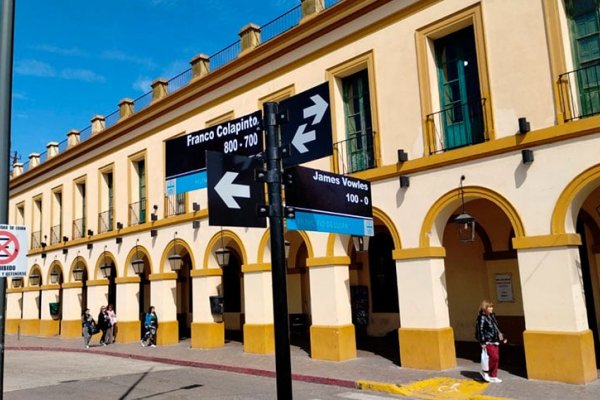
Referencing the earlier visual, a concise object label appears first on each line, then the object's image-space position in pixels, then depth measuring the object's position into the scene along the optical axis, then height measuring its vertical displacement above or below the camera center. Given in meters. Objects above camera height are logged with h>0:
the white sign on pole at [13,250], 5.99 +0.55
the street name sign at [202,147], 5.58 +1.42
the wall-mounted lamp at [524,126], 10.91 +2.77
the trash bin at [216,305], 17.95 -0.40
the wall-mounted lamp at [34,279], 29.67 +1.13
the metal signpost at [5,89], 6.07 +2.29
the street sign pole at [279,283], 4.48 +0.04
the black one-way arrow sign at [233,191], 4.73 +0.82
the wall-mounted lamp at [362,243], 13.35 +0.93
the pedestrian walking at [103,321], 21.50 -0.86
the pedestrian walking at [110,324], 21.66 -0.99
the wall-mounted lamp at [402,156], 12.91 +2.76
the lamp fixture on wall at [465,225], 11.49 +1.06
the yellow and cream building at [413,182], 10.65 +2.24
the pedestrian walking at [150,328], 19.94 -1.10
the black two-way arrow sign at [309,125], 5.07 +1.40
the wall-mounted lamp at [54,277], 27.50 +1.11
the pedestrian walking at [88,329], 21.11 -1.08
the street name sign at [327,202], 5.14 +0.81
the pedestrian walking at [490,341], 10.45 -1.14
